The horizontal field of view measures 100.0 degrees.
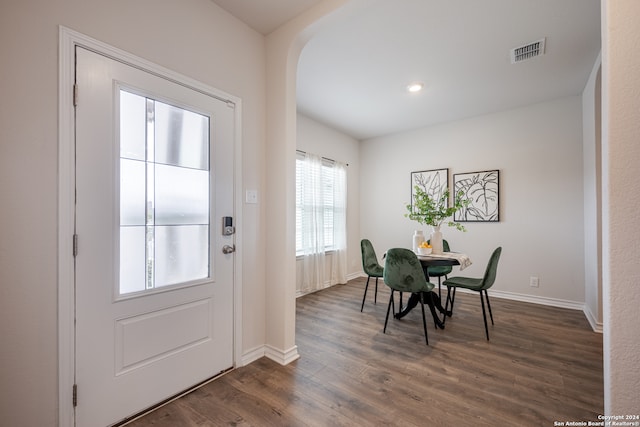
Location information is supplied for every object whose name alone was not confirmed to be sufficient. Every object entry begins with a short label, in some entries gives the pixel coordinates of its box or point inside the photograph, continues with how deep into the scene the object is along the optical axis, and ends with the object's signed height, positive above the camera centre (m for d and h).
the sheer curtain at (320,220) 4.18 -0.09
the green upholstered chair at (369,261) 3.31 -0.59
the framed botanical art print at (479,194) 4.02 +0.31
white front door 1.42 -0.15
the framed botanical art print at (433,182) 4.42 +0.56
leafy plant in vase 3.05 -0.01
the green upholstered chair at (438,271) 3.44 -0.73
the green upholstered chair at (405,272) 2.52 -0.55
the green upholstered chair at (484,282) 2.65 -0.69
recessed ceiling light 3.20 +1.56
